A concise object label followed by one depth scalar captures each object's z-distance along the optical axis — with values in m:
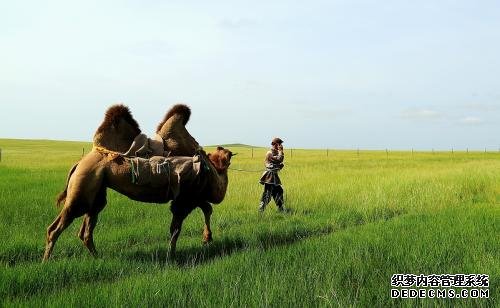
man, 10.48
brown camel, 5.79
